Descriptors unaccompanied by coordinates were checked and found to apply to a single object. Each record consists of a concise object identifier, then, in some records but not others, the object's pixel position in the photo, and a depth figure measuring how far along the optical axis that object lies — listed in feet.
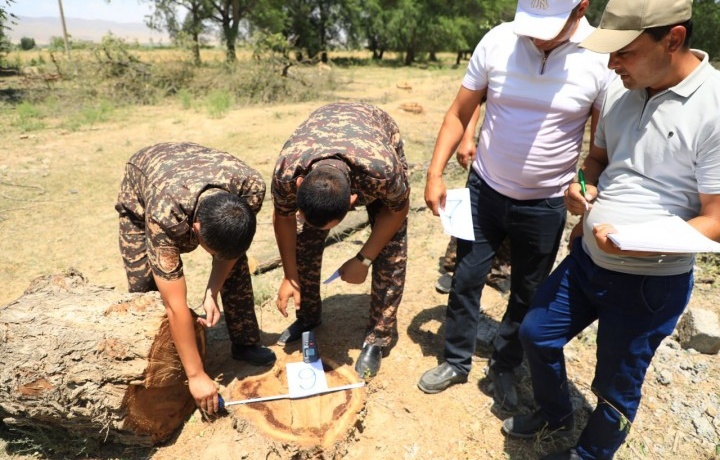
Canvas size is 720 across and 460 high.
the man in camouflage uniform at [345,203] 5.80
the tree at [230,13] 60.95
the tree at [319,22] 72.69
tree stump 6.57
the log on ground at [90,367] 6.49
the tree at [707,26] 28.35
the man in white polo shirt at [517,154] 6.26
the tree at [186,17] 57.88
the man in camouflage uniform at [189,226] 5.93
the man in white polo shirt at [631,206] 4.56
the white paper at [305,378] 7.18
